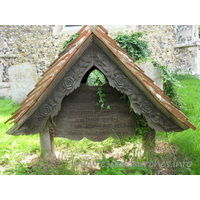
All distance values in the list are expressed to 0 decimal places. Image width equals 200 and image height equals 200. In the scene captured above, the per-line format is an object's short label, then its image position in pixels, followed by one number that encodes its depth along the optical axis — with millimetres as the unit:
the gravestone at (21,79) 6645
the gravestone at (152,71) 3852
